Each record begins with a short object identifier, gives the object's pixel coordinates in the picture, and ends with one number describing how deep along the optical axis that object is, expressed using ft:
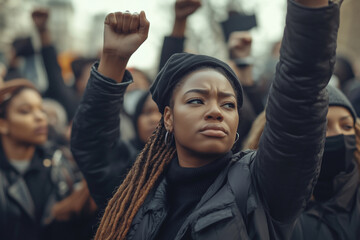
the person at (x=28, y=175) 12.66
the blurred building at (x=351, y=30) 73.20
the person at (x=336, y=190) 8.17
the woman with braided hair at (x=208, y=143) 5.04
